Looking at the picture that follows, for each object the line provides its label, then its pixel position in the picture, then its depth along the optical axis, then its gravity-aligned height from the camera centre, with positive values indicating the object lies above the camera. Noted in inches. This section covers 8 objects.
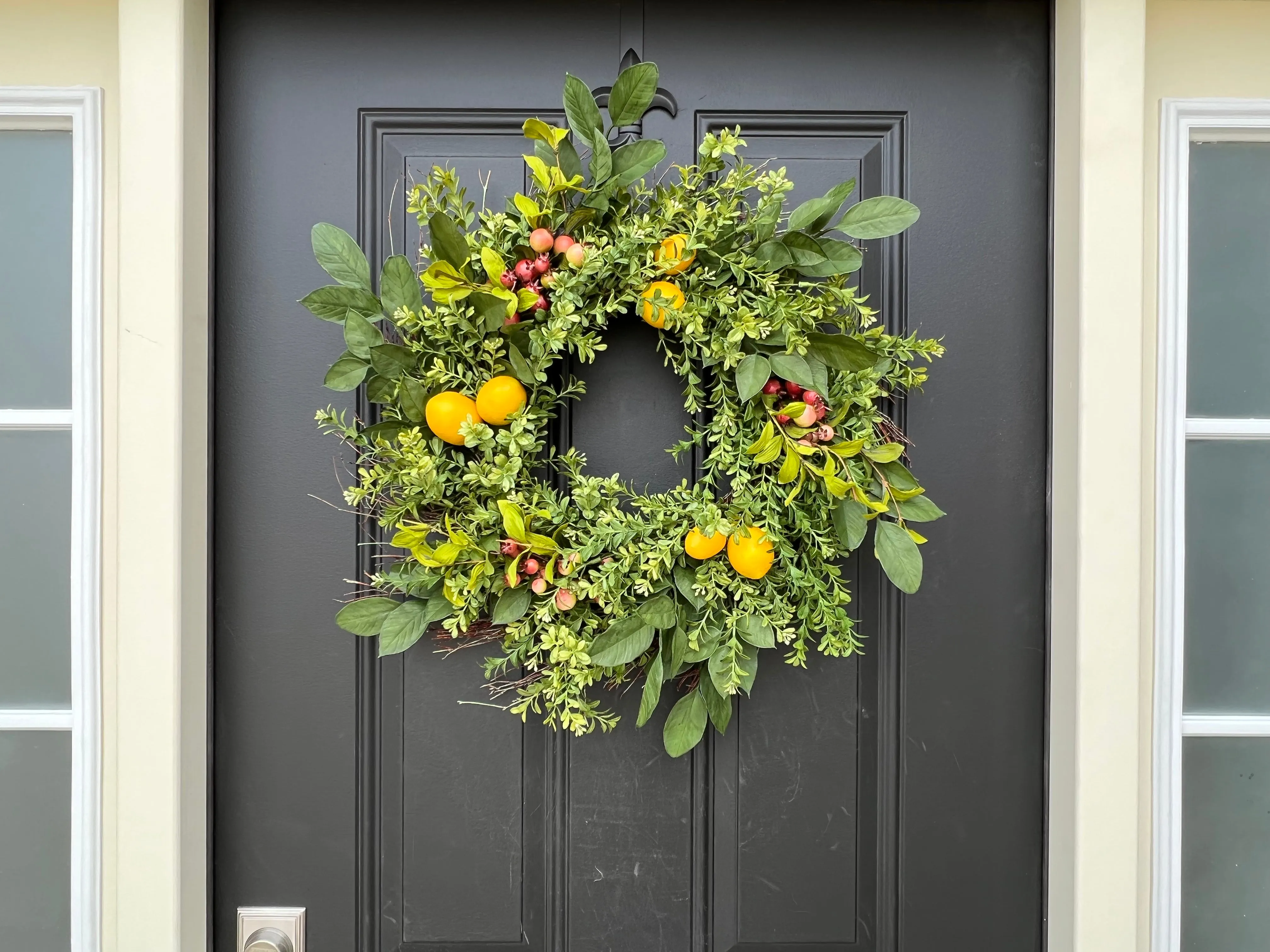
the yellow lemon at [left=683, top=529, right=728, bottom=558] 33.5 -3.4
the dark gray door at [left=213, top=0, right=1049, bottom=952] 39.7 -6.2
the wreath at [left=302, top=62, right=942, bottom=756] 33.5 +2.6
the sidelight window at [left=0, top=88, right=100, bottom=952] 38.4 -3.2
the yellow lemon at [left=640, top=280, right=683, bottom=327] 33.6 +8.0
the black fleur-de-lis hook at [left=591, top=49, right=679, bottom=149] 39.2 +20.1
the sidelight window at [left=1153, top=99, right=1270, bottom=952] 38.3 -6.0
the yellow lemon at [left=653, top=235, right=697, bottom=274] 33.4 +10.0
